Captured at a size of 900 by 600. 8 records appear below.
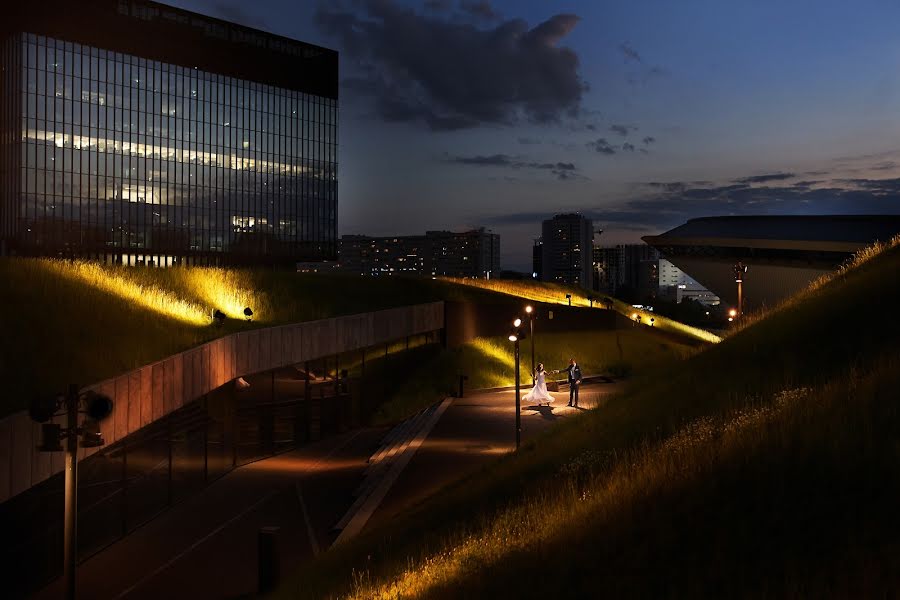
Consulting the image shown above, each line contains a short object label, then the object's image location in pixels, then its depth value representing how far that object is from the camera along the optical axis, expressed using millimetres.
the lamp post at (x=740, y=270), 39531
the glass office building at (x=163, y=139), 70562
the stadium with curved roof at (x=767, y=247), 65562
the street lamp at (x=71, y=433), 12172
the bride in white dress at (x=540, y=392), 33750
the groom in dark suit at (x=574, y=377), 31844
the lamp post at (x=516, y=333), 25183
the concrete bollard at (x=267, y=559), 14820
